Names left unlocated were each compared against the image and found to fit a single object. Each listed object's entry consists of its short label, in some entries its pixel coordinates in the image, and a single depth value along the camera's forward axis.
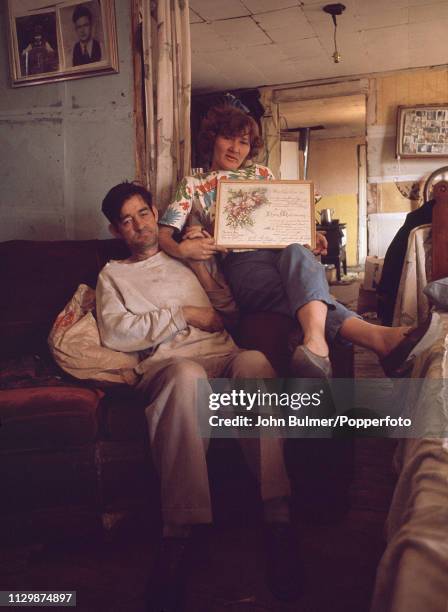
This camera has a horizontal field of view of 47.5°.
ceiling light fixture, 4.32
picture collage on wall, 6.05
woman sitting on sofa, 1.71
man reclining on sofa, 1.40
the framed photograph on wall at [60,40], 2.58
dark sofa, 1.58
